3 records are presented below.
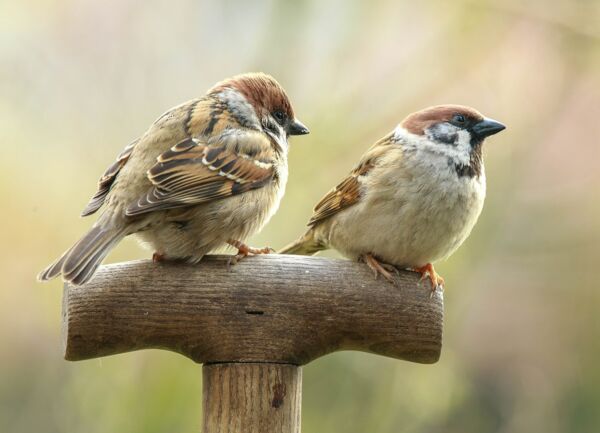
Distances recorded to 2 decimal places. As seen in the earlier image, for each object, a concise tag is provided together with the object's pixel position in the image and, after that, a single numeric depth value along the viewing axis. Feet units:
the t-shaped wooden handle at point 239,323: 14.51
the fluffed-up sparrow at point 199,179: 16.01
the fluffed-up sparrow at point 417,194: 18.08
